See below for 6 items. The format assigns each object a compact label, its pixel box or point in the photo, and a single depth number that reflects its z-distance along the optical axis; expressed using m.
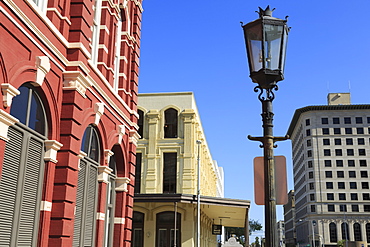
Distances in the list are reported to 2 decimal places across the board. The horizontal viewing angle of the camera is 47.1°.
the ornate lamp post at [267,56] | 6.27
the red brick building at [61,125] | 9.41
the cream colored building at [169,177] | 31.81
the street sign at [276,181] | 5.96
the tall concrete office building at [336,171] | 105.56
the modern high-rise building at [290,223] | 157.62
